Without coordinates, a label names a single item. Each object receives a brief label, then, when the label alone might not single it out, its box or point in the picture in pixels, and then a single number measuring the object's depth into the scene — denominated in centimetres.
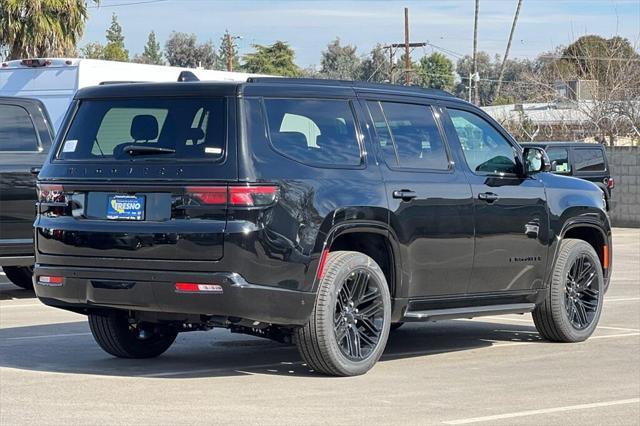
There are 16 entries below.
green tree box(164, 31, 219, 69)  10075
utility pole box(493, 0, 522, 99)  5200
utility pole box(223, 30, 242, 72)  6663
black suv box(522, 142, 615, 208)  2589
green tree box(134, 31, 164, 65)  11862
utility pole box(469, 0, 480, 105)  5144
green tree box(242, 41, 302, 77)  8056
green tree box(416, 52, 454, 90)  9975
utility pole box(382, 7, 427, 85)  5829
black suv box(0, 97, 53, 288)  1412
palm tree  3447
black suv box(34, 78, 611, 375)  859
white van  1939
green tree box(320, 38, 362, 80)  9875
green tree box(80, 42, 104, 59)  8332
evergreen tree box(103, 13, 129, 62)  8388
